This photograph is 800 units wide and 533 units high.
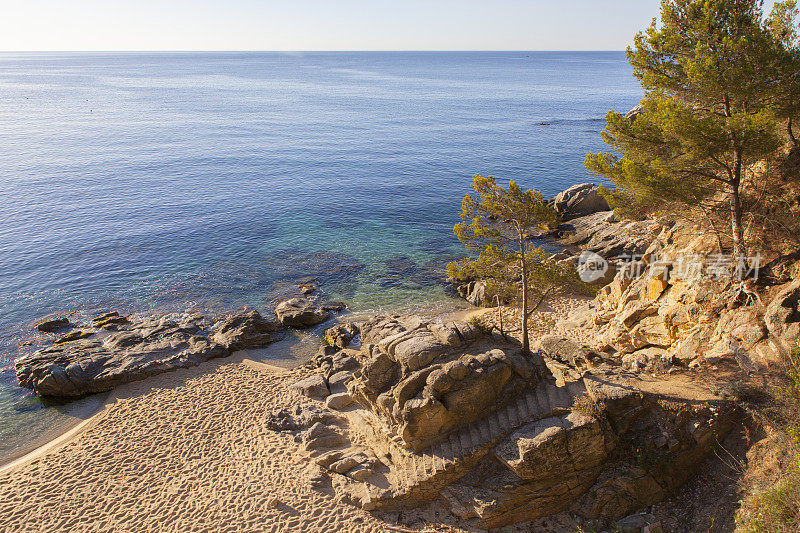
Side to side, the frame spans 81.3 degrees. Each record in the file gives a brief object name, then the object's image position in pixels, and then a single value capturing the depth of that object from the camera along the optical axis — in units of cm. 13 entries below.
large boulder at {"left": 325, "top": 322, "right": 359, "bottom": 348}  2912
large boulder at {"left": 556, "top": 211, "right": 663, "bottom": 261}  3525
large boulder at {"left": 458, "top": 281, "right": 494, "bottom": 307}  3322
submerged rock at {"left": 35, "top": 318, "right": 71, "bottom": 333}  3086
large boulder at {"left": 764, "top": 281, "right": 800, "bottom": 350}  1641
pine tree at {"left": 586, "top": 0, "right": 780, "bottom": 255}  1830
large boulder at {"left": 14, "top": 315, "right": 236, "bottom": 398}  2541
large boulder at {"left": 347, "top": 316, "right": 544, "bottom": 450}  1689
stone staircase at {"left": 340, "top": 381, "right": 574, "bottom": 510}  1652
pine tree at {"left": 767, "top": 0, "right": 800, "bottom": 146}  1839
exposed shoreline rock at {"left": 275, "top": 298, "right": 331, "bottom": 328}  3175
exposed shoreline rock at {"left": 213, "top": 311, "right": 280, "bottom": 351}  2930
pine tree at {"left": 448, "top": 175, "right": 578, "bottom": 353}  1823
